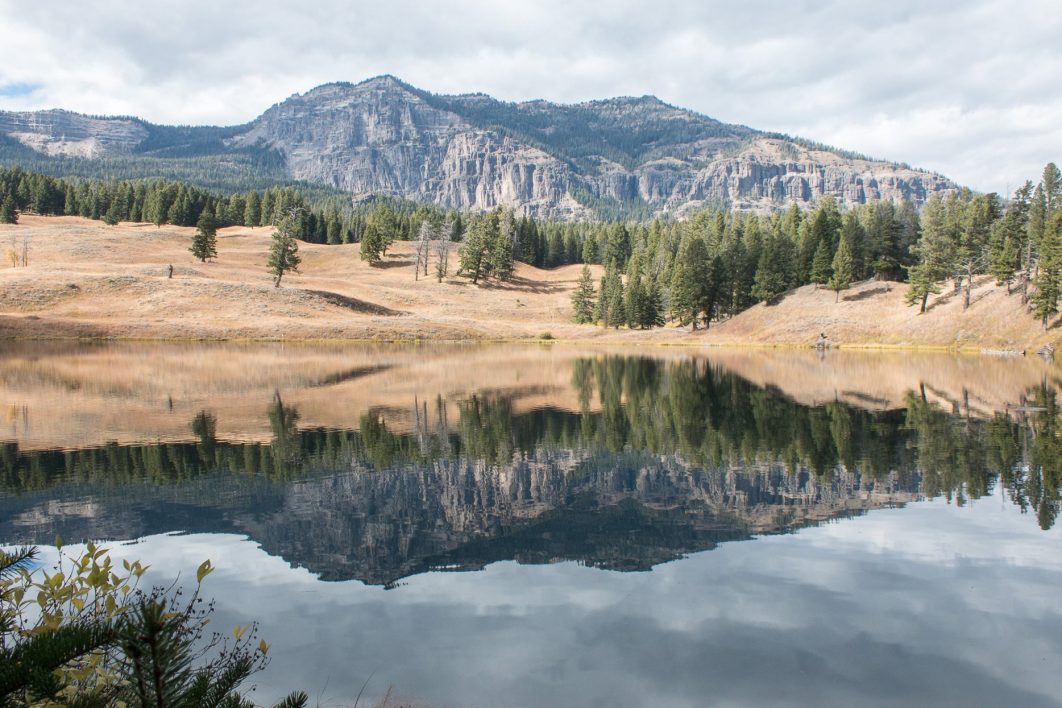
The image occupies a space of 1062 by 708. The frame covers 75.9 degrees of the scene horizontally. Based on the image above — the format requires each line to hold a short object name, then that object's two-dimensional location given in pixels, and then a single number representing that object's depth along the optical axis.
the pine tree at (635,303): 110.44
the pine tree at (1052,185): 101.81
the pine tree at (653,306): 112.38
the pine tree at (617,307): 111.31
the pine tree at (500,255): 137.00
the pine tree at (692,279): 102.62
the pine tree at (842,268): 96.81
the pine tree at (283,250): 101.06
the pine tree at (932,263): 86.62
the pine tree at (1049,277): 71.31
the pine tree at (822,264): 102.44
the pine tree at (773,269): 102.85
